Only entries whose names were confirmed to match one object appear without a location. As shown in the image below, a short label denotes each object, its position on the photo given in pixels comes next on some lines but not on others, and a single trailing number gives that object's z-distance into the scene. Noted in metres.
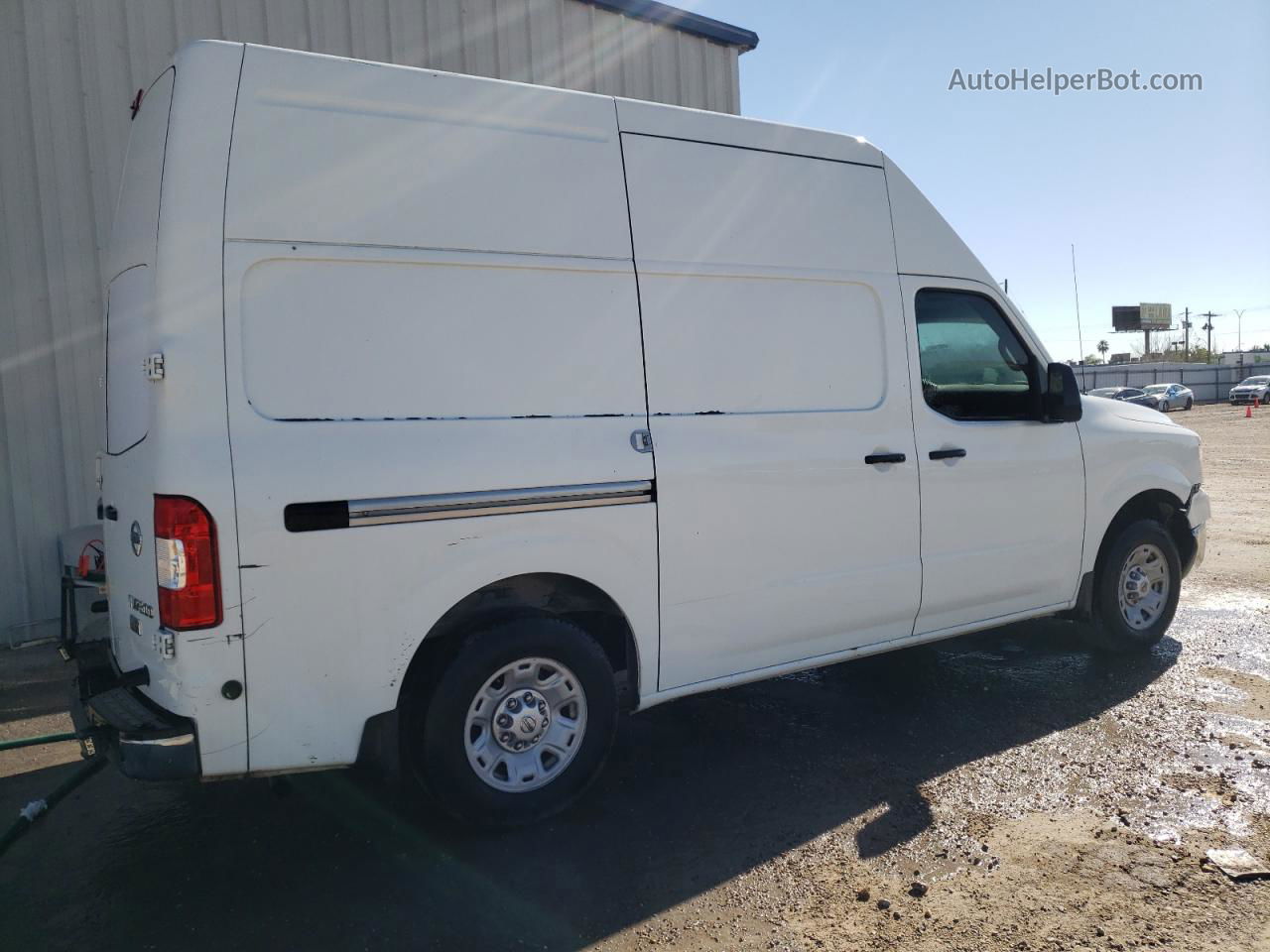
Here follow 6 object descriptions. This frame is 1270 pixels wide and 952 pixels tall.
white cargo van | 3.03
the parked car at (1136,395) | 37.41
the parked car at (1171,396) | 41.78
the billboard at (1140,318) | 86.75
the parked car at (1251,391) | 45.50
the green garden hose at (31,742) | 3.65
